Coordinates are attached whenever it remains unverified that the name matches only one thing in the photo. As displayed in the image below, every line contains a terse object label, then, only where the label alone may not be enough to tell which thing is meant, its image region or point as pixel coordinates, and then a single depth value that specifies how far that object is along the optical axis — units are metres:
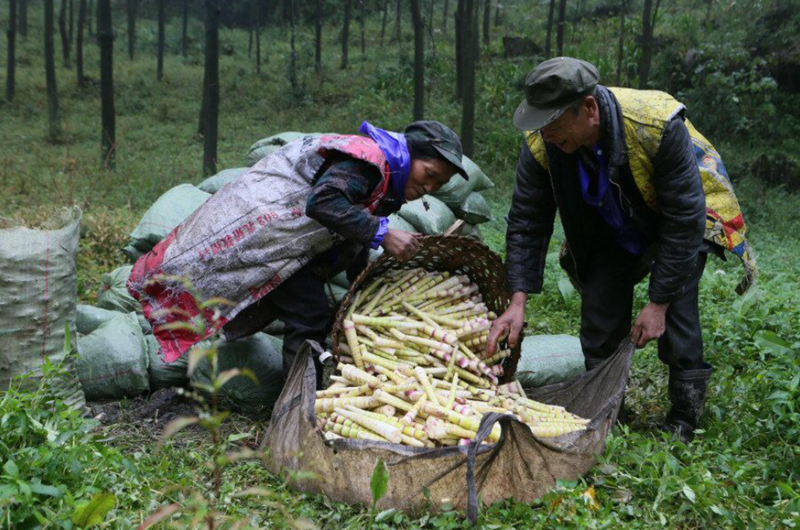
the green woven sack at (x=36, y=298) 2.93
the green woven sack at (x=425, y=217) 5.00
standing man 2.61
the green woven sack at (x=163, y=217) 4.35
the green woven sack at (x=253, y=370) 3.39
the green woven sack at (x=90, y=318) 3.71
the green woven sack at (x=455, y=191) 5.39
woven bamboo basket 3.41
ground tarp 2.30
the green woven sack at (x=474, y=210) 5.50
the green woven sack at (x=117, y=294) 4.04
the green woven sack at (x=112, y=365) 3.37
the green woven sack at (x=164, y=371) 3.51
